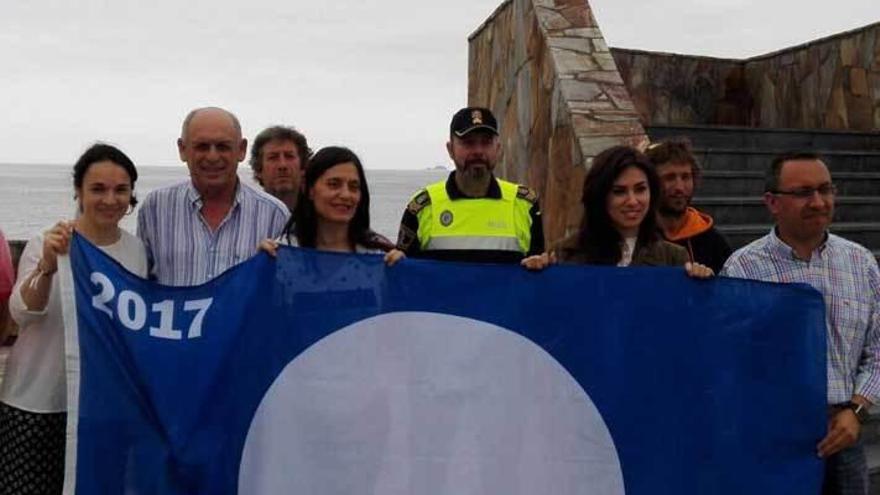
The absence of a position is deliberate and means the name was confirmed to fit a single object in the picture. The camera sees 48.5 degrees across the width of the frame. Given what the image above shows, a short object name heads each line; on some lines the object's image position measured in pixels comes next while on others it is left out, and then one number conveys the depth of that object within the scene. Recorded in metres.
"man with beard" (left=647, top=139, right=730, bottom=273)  4.07
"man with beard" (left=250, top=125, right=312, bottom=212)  4.90
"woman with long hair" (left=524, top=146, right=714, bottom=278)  3.39
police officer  4.04
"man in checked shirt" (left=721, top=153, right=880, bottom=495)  3.14
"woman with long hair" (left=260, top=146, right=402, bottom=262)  3.52
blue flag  3.29
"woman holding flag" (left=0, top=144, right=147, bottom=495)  3.30
